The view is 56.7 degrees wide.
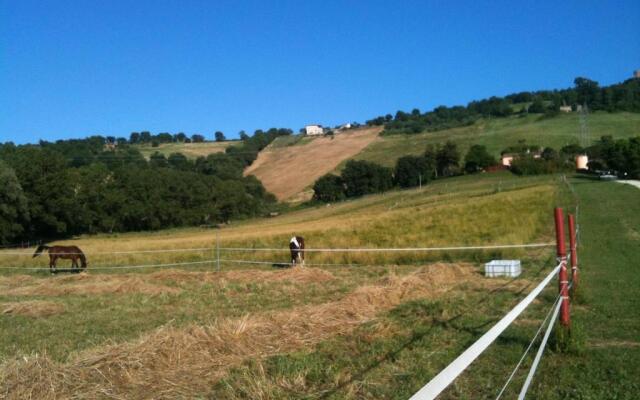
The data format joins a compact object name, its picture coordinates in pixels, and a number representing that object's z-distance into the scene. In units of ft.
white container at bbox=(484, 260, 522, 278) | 41.16
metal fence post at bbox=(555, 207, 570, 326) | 20.64
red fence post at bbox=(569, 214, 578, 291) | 27.55
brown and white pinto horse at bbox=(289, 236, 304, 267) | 62.37
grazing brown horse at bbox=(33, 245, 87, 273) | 71.61
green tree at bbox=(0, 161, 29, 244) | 164.86
